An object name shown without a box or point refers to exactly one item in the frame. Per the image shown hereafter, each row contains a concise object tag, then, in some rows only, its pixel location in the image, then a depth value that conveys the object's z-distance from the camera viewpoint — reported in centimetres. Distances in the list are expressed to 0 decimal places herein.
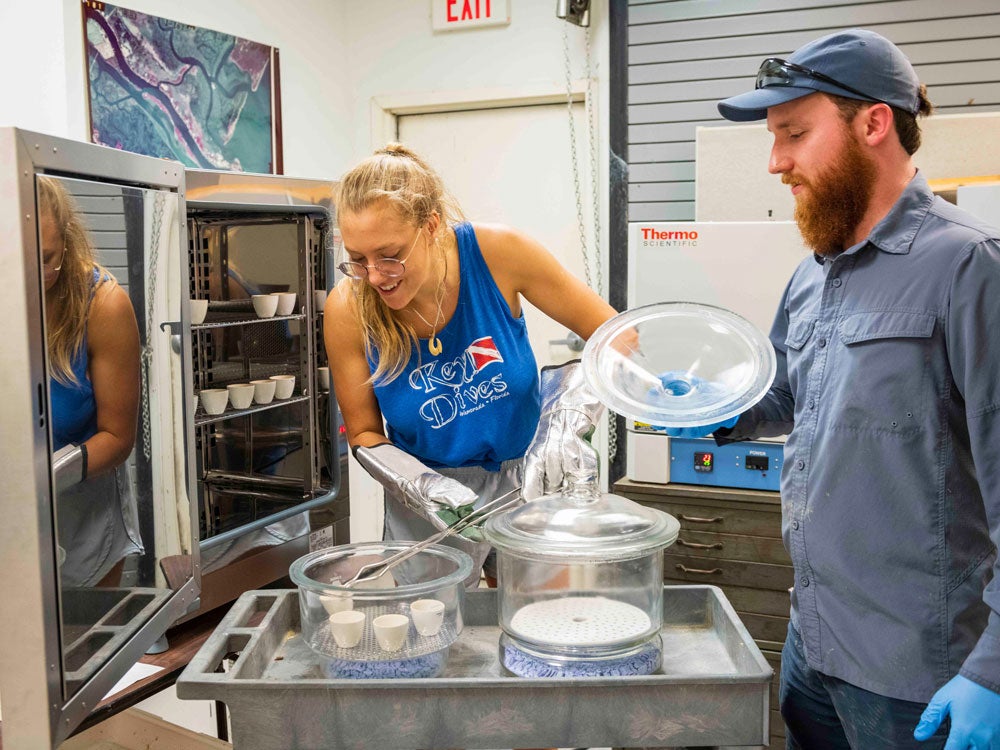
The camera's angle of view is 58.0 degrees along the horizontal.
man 132
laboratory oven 237
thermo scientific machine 314
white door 431
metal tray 123
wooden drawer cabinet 326
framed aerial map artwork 312
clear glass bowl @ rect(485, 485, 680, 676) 131
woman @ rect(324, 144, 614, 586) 190
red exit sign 421
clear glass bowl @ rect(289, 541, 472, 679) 130
